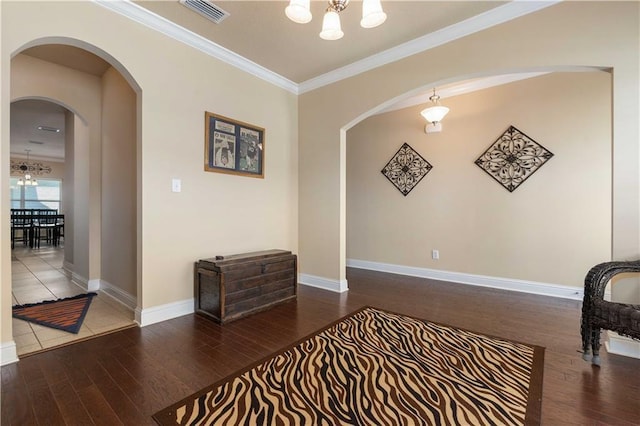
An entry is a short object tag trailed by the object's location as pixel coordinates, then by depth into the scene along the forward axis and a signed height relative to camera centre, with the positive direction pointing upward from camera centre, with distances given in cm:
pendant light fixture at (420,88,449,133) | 360 +132
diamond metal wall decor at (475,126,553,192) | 340 +71
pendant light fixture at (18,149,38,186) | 859 +110
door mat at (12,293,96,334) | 241 -99
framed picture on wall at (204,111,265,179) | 295 +77
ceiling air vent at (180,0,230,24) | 229 +177
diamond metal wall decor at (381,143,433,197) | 428 +71
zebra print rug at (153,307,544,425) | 135 -101
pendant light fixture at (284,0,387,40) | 166 +124
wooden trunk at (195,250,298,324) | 252 -73
